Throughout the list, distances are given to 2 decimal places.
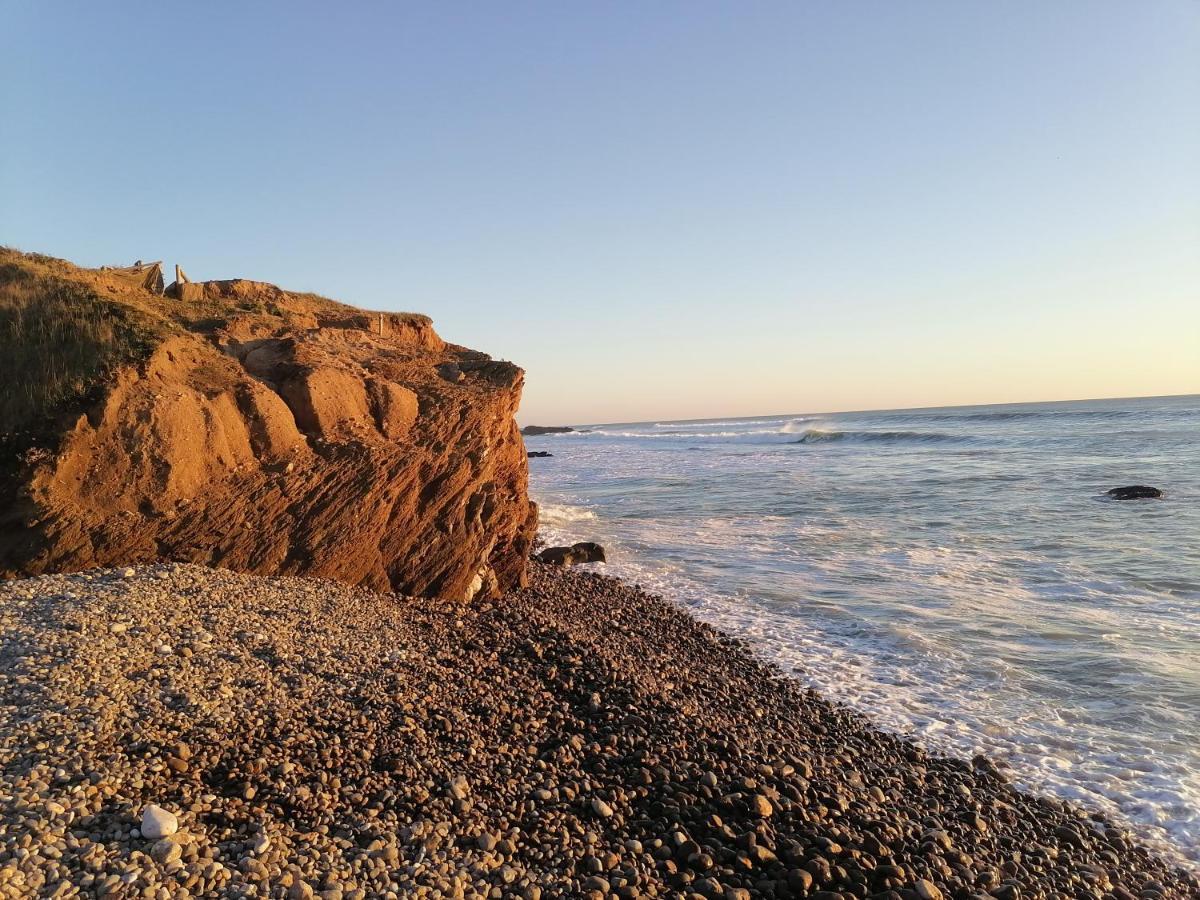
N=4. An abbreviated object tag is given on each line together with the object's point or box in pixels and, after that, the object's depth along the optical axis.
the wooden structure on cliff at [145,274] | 12.57
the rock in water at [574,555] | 17.06
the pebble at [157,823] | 4.17
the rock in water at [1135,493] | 24.69
